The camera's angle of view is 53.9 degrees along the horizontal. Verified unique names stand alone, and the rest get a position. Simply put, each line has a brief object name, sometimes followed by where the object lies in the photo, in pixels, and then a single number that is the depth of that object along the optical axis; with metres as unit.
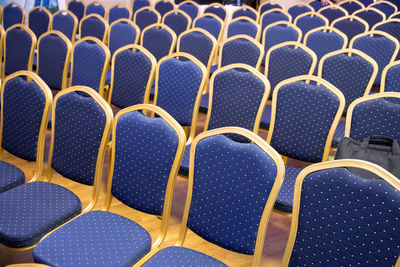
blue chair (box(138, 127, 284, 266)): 1.78
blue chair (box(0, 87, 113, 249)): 2.11
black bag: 2.16
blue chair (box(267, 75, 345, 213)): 2.62
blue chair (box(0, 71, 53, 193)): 2.42
